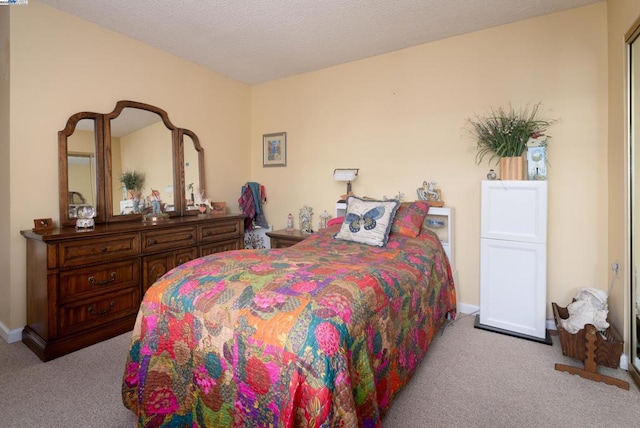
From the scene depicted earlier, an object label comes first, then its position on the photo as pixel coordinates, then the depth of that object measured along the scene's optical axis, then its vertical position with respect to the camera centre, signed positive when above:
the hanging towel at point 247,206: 4.12 +0.04
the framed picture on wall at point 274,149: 4.16 +0.80
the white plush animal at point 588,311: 2.08 -0.70
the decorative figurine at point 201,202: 3.66 +0.09
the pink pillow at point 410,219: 2.64 -0.09
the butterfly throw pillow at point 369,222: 2.50 -0.11
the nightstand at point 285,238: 3.43 -0.32
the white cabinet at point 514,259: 2.41 -0.41
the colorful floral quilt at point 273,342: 1.08 -0.54
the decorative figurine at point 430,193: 3.06 +0.15
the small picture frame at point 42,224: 2.42 -0.10
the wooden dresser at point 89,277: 2.21 -0.52
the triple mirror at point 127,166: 2.67 +0.43
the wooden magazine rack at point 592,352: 1.93 -0.91
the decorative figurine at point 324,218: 3.73 -0.12
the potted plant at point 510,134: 2.54 +0.61
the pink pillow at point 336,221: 3.07 -0.12
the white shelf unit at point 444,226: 2.93 -0.17
